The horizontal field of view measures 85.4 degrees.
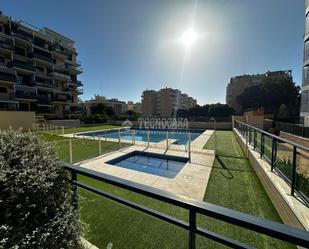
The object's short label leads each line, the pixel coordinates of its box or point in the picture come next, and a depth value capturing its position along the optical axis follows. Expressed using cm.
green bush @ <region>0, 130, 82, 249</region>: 127
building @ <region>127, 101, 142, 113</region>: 9336
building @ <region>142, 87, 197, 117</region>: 6831
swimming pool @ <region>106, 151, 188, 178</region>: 687
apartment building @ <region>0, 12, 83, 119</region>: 2356
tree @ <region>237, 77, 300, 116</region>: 3494
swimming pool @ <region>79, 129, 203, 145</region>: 1526
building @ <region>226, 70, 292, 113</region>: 5681
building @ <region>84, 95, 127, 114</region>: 7101
